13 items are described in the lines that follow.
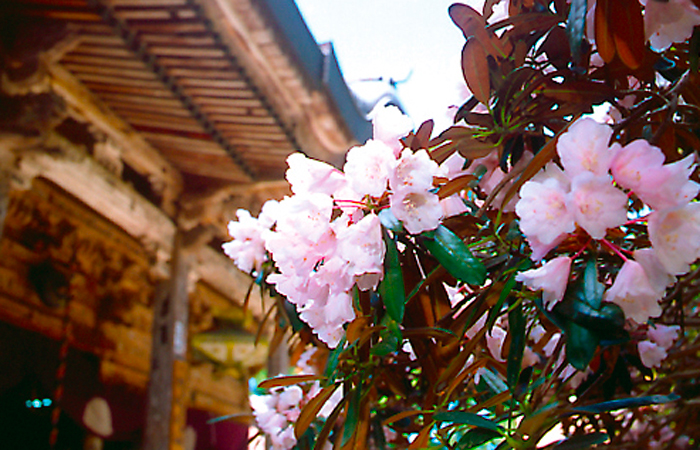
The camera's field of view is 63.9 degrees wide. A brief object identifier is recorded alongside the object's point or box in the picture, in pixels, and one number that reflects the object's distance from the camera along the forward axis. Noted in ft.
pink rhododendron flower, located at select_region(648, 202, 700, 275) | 1.72
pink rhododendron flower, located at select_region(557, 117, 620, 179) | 1.77
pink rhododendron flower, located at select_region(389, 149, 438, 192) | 2.10
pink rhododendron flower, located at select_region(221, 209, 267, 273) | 4.05
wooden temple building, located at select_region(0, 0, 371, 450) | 8.01
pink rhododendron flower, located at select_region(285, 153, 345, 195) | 2.20
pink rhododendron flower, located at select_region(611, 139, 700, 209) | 1.71
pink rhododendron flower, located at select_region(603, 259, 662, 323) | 1.81
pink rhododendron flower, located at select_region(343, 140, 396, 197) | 2.11
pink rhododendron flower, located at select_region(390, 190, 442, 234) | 2.10
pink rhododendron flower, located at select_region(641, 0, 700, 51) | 2.10
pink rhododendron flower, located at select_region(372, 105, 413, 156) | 2.24
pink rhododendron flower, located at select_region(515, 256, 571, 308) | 1.89
